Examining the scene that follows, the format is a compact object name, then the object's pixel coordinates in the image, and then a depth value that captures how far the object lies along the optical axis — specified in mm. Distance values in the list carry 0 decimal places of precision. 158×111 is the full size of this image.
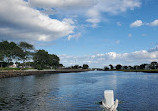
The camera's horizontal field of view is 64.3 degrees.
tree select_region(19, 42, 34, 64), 117559
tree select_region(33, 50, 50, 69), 139400
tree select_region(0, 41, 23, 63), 105090
